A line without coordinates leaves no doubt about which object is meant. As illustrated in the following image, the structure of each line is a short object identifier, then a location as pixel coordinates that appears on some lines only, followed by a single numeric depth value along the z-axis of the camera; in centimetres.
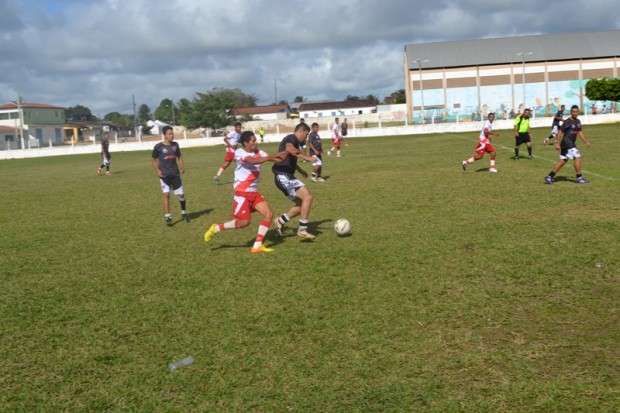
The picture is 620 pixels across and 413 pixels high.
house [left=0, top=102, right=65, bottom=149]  8429
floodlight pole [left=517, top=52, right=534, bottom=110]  7061
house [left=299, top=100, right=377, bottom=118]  11338
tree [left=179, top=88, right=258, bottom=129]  8269
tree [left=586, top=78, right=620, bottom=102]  5639
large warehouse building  7438
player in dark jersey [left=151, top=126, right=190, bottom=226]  1181
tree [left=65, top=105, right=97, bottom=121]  16275
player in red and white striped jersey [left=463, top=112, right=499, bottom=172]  1788
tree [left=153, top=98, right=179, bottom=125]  13338
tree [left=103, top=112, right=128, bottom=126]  15925
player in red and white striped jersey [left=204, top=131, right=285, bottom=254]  882
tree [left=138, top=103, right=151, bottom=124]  17390
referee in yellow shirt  2089
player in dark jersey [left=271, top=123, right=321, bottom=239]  948
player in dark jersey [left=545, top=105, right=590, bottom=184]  1391
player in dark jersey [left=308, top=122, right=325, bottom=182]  1783
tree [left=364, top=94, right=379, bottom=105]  12035
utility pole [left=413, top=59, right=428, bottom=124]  6993
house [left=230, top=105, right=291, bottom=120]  11345
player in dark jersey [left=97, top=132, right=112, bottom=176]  2494
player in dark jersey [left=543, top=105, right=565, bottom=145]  2228
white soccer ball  946
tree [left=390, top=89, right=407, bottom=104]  11021
